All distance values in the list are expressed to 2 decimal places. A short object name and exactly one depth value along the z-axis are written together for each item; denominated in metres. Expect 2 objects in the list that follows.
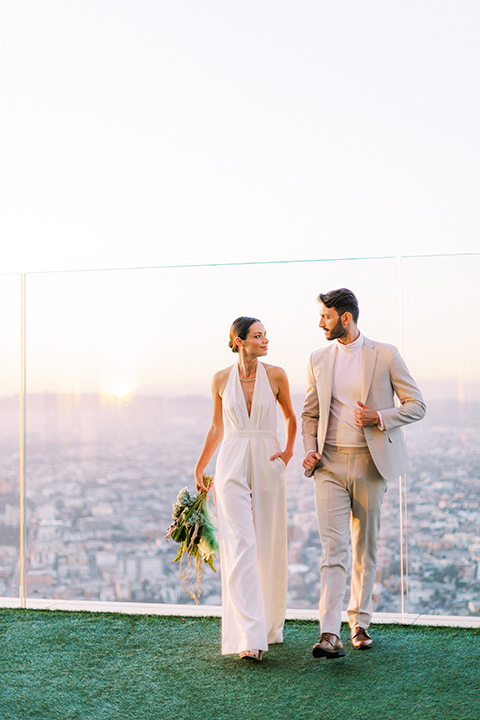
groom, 4.78
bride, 4.71
